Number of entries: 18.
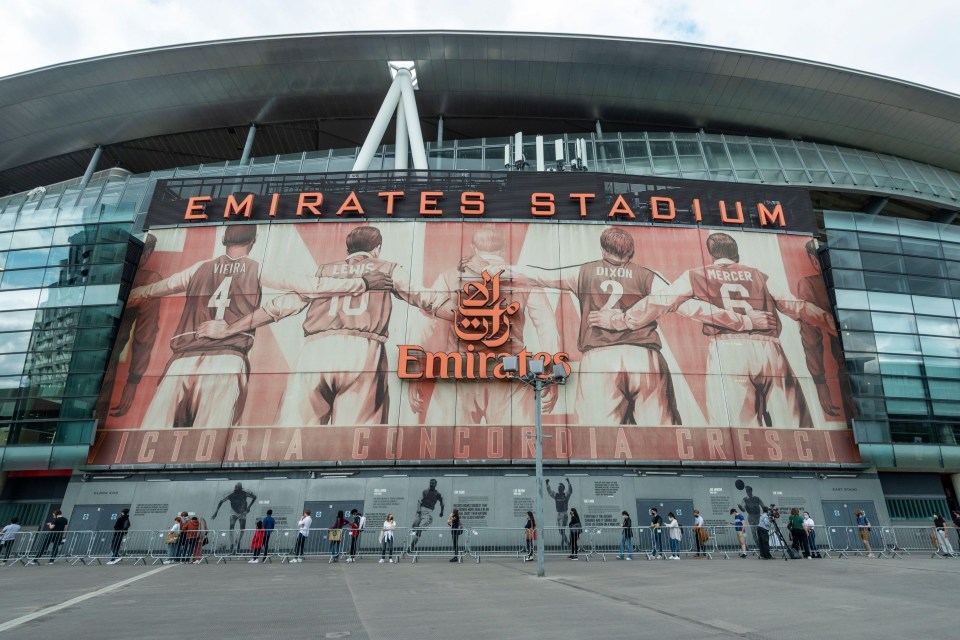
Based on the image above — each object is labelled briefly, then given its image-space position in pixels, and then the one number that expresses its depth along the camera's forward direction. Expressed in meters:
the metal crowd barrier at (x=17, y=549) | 20.36
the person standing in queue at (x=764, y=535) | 19.19
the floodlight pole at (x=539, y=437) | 14.38
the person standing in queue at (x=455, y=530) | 19.13
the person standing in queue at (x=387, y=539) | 19.67
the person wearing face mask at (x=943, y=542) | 20.36
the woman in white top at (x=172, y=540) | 19.75
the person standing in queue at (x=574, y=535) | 20.22
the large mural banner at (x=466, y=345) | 25.44
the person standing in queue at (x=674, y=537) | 19.59
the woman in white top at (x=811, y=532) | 19.80
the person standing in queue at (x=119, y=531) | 20.11
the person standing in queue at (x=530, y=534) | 19.76
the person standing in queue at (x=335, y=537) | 19.73
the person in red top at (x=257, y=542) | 20.10
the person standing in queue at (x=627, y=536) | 19.76
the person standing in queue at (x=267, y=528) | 19.75
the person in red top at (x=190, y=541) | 20.12
